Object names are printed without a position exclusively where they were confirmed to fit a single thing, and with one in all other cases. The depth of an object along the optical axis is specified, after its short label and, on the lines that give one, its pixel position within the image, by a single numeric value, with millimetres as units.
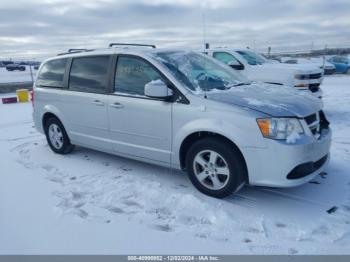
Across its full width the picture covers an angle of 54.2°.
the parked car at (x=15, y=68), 52419
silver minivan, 3680
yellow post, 13578
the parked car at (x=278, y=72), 8453
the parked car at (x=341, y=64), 22078
